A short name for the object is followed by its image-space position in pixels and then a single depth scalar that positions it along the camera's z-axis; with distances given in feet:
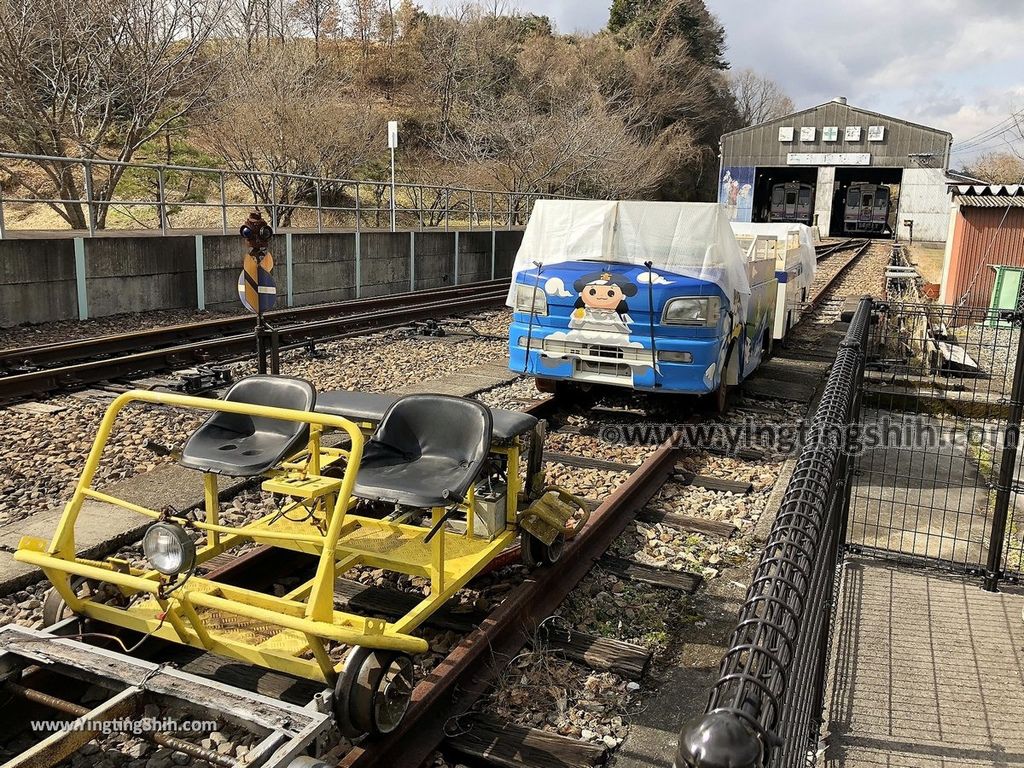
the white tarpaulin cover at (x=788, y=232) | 46.39
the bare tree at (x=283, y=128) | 99.35
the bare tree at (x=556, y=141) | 132.46
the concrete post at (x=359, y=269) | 62.85
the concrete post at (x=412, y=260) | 69.30
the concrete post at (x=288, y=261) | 56.13
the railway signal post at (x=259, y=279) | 27.37
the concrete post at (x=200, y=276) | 51.26
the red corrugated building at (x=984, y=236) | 60.08
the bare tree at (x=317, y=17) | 180.04
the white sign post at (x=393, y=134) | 74.74
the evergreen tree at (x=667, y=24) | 213.87
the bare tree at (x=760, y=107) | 278.97
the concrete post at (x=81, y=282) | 44.21
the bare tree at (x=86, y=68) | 61.36
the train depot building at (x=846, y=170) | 170.09
